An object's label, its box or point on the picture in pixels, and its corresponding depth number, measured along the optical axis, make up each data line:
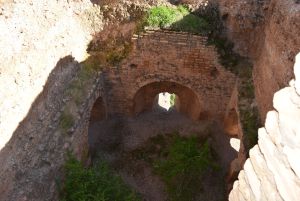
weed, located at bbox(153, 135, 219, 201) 5.34
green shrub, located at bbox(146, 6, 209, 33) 5.90
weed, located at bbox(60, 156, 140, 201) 4.31
